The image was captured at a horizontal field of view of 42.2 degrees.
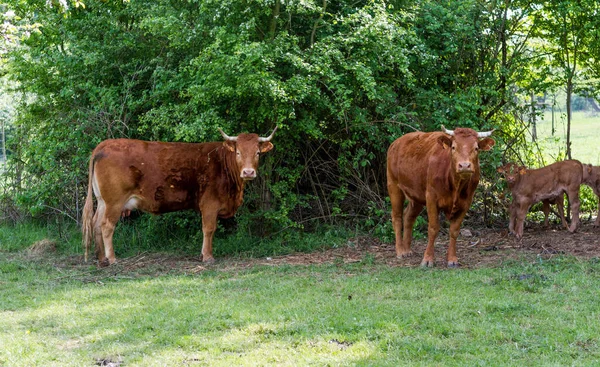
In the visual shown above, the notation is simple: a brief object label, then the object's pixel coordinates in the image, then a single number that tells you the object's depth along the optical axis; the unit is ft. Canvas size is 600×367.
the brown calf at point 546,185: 41.50
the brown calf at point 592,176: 43.73
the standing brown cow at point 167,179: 36.29
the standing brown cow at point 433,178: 31.12
